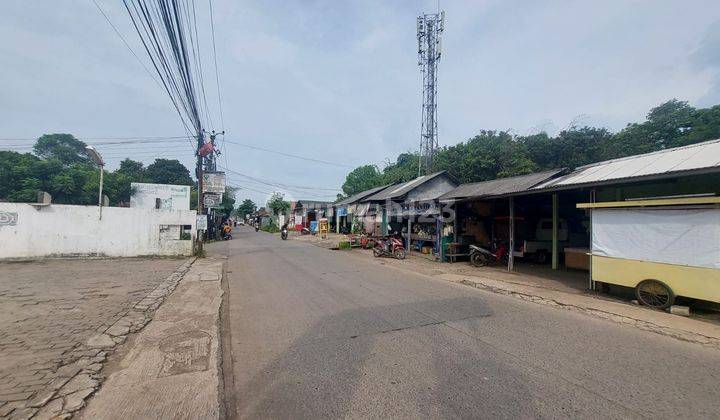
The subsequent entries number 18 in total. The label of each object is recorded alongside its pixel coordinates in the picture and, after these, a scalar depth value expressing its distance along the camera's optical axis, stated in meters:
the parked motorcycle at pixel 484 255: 13.62
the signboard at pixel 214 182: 23.83
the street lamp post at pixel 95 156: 13.06
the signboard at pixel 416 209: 16.71
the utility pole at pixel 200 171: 20.52
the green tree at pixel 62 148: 69.19
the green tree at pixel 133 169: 60.43
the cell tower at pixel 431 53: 26.31
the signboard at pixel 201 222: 16.83
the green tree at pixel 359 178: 51.28
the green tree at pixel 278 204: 55.41
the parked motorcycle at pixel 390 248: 16.10
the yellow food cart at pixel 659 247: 6.22
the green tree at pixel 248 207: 91.44
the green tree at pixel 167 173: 66.94
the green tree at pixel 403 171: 37.28
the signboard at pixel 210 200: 22.92
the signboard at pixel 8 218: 12.56
